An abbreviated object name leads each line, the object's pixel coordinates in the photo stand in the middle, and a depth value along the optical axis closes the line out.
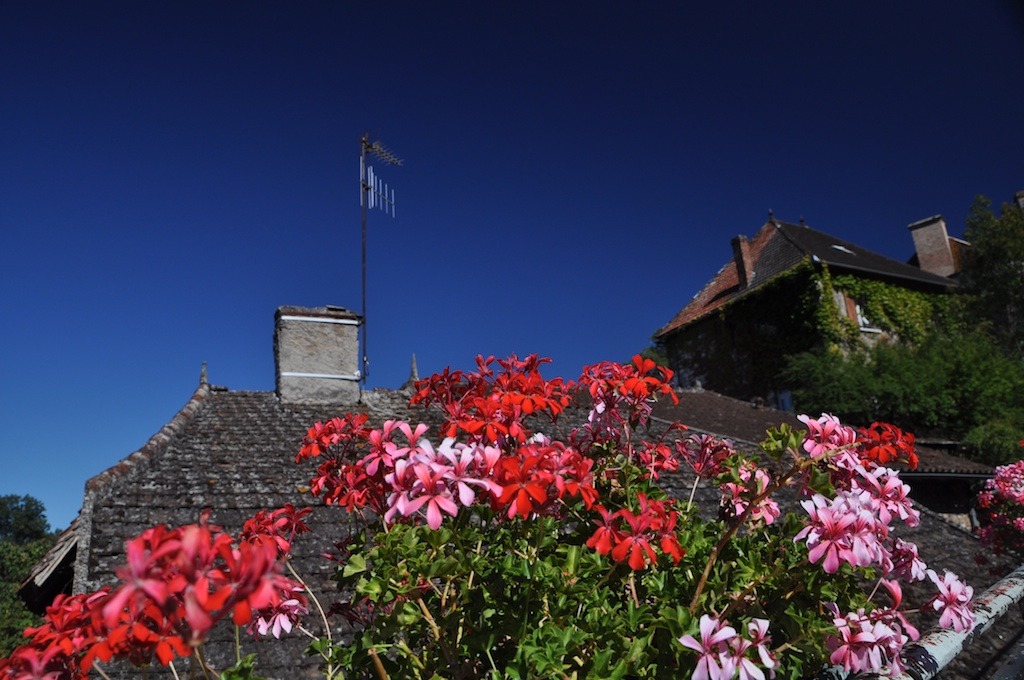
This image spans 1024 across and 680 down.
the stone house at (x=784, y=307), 23.27
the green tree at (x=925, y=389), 20.08
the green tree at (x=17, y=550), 16.72
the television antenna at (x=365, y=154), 10.55
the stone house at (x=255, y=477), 5.18
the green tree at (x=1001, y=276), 29.06
